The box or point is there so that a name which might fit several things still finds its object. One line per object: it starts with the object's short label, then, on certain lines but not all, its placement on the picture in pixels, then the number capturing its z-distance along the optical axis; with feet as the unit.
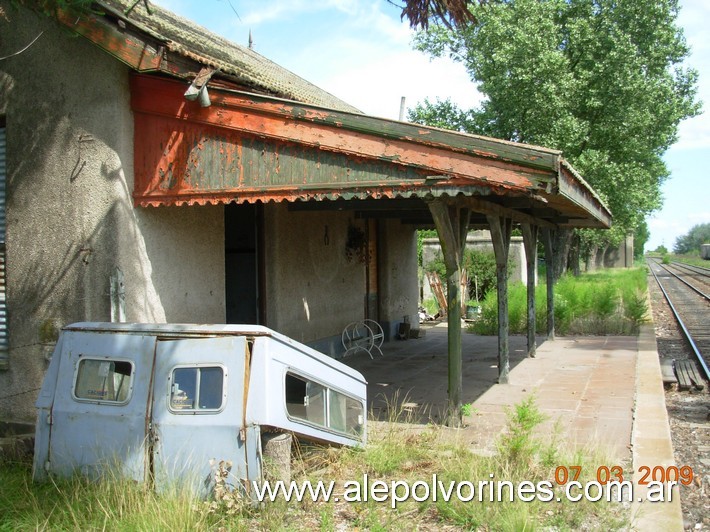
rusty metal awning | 19.69
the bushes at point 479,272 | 74.43
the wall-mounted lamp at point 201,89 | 21.04
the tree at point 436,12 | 23.18
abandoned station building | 20.53
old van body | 14.73
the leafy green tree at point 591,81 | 71.36
